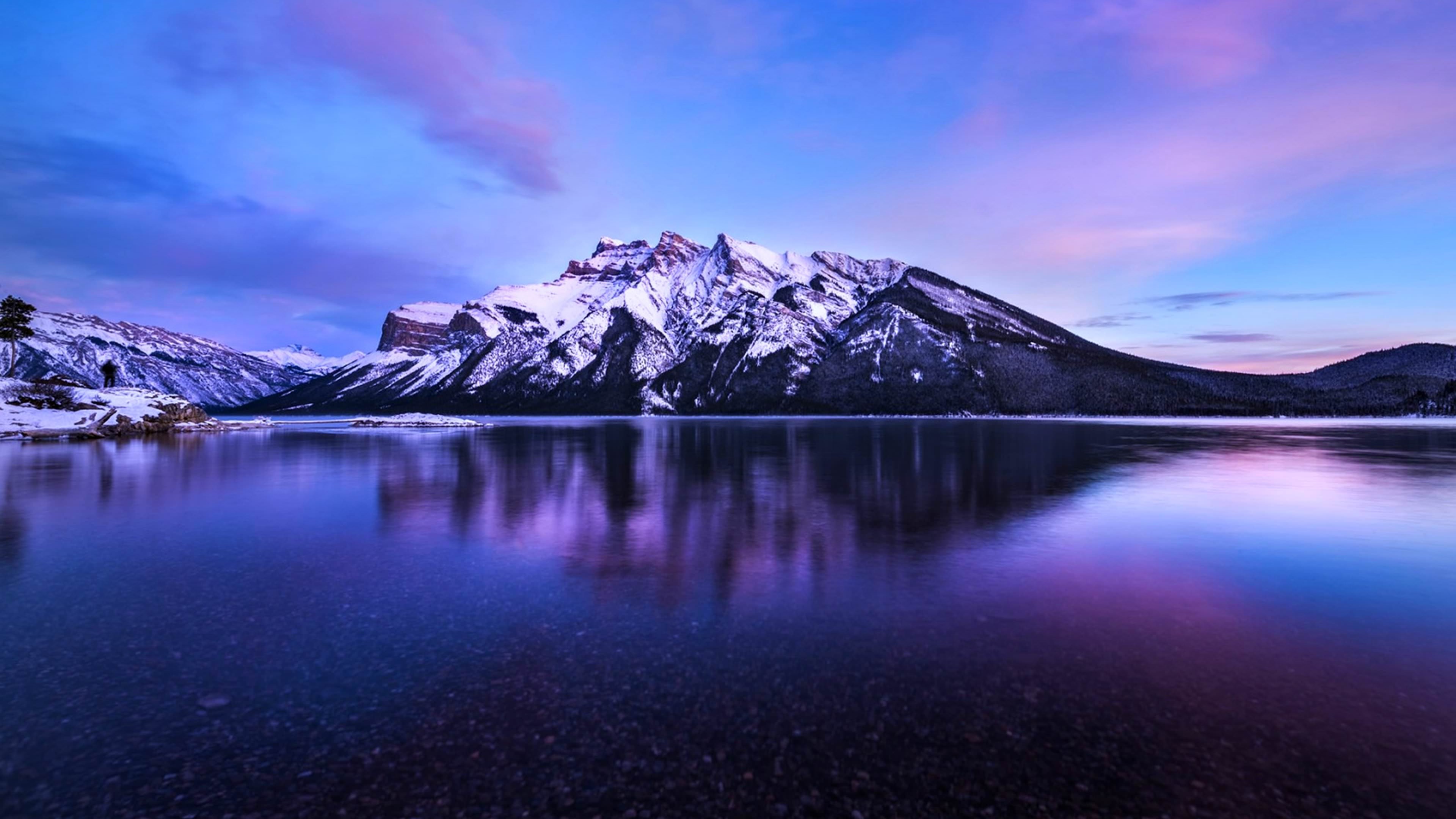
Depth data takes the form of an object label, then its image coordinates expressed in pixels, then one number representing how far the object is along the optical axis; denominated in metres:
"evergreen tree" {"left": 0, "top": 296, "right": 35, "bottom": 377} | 117.00
